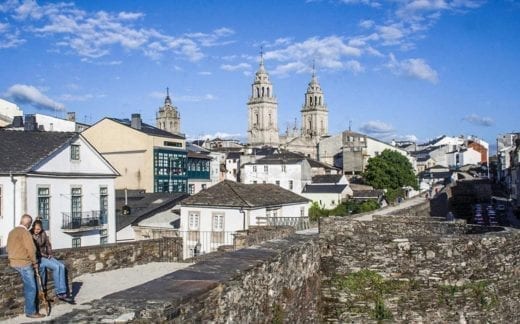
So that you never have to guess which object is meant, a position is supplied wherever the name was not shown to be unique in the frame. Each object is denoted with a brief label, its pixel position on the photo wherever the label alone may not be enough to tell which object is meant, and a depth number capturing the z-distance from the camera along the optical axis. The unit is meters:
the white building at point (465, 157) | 116.36
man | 7.34
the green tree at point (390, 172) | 79.75
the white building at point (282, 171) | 74.38
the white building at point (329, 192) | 67.19
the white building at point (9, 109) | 59.78
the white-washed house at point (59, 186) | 26.48
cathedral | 176.38
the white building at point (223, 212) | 30.70
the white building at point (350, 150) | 102.44
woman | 8.12
